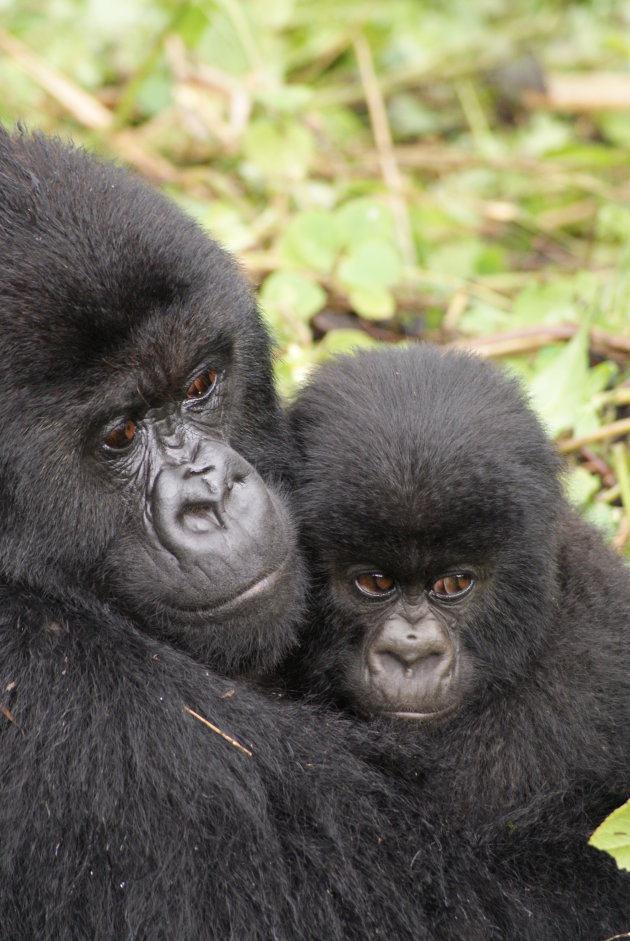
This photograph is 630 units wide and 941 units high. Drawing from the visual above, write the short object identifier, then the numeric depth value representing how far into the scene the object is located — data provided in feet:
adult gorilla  17.84
